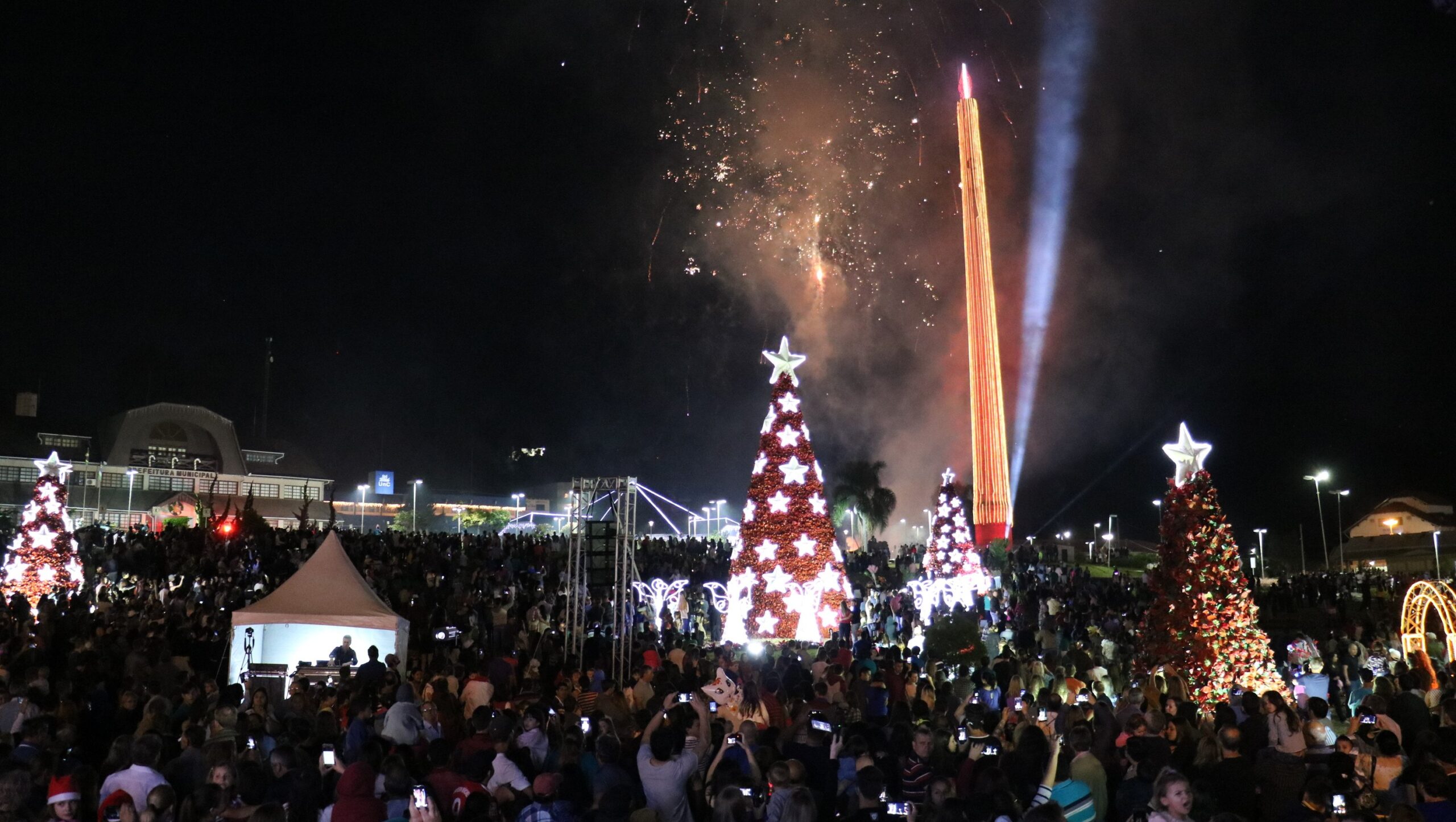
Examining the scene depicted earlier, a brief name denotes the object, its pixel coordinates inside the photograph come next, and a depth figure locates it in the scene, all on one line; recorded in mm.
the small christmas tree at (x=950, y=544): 38000
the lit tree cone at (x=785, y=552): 23094
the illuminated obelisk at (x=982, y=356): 45656
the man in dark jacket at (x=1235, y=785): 7195
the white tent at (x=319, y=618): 14891
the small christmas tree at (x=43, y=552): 24094
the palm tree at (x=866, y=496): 57094
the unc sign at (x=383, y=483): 80000
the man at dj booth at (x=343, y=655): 14593
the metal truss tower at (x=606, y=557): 17438
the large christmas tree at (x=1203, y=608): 15602
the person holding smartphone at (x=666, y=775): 6848
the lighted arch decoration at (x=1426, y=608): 16344
